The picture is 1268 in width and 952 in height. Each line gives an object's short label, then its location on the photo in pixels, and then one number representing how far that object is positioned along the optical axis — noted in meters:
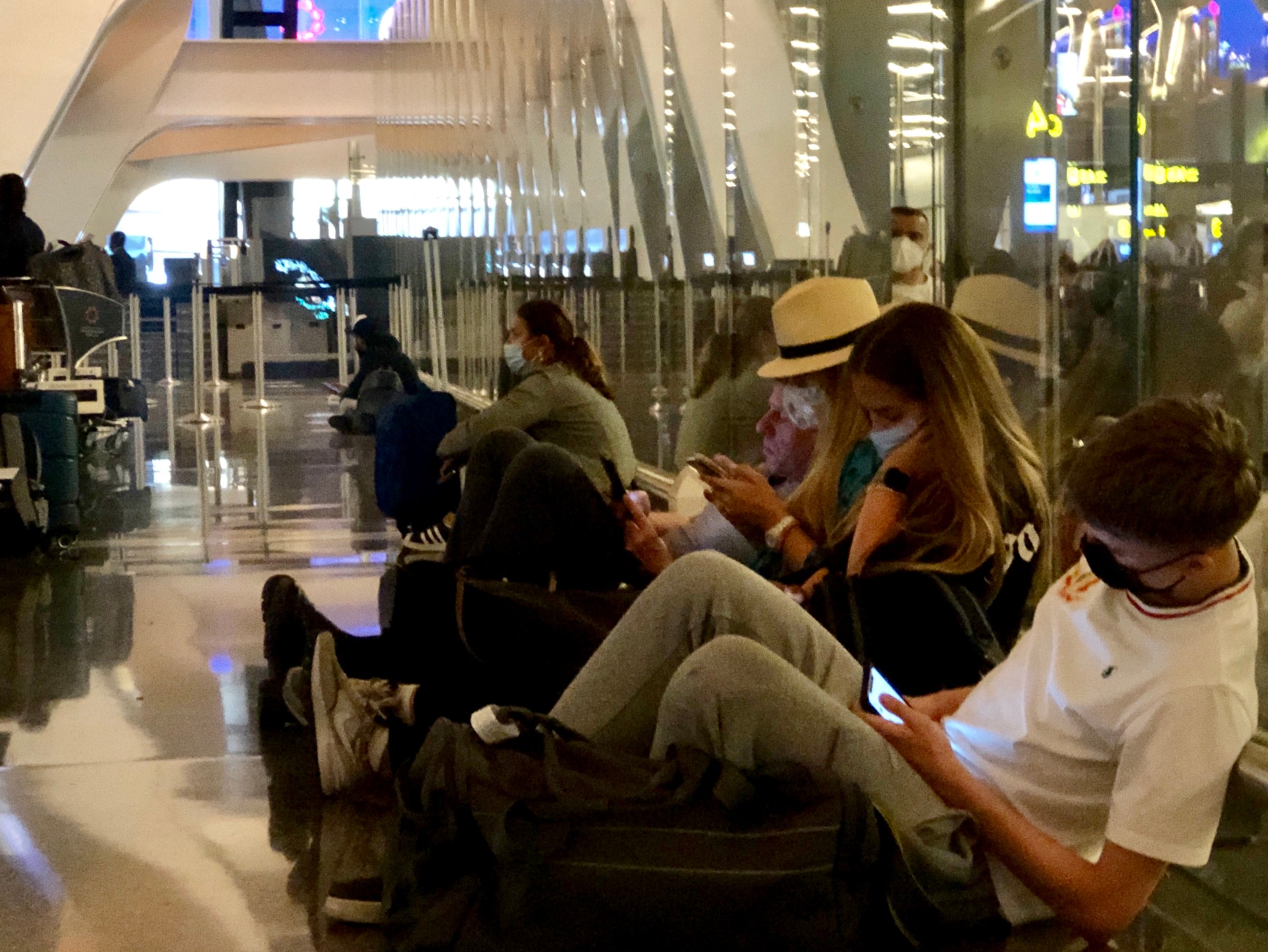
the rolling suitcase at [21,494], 6.38
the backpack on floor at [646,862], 2.12
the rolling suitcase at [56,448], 6.64
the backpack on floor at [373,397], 12.08
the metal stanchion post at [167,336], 15.27
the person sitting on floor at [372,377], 12.02
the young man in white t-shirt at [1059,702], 1.83
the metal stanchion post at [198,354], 13.36
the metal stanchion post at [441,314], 13.81
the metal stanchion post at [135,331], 15.78
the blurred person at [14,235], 9.37
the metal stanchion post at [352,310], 22.78
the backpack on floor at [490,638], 3.29
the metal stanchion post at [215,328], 12.94
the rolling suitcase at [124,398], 10.28
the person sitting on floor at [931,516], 2.57
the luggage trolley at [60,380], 6.67
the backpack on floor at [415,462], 5.80
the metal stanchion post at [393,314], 18.08
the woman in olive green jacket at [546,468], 3.71
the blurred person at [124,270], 18.19
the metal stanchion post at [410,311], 16.31
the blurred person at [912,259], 4.72
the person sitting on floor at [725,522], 3.54
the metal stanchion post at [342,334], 16.83
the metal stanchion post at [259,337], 13.09
